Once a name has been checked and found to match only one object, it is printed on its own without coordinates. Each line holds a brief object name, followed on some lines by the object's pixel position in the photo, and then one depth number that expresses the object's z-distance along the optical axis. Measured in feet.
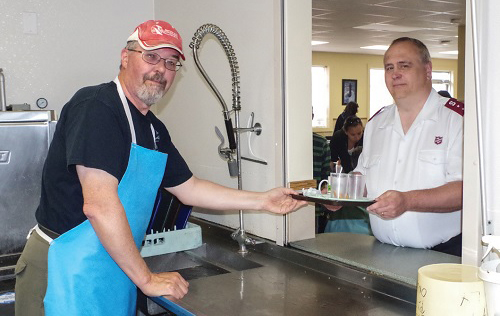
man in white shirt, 7.14
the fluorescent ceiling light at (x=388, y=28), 25.88
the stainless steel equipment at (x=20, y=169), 8.33
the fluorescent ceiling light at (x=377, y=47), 35.58
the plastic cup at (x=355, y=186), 5.93
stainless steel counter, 5.53
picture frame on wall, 40.01
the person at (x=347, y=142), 17.30
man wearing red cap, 5.06
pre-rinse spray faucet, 7.73
